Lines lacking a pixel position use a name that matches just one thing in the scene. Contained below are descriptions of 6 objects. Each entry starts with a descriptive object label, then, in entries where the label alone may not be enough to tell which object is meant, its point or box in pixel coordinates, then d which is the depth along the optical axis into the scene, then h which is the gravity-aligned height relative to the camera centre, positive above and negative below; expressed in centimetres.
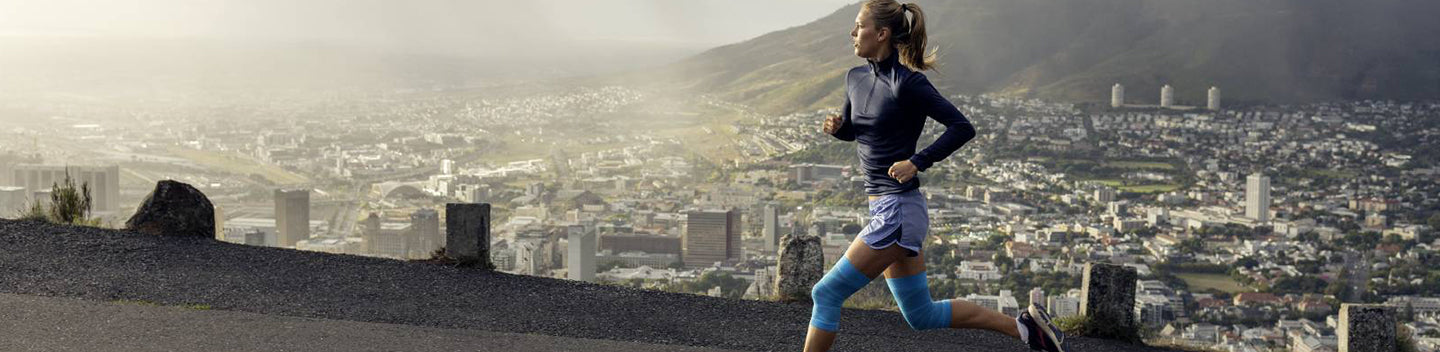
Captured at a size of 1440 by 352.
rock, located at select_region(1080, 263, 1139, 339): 681 -78
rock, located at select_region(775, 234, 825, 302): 745 -64
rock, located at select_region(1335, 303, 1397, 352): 630 -82
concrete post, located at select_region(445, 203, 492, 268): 788 -48
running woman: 433 +6
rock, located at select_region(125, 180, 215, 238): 824 -39
